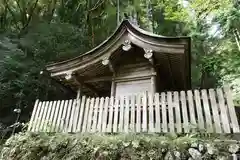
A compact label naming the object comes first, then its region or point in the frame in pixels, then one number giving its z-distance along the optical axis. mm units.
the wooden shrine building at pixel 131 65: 6305
